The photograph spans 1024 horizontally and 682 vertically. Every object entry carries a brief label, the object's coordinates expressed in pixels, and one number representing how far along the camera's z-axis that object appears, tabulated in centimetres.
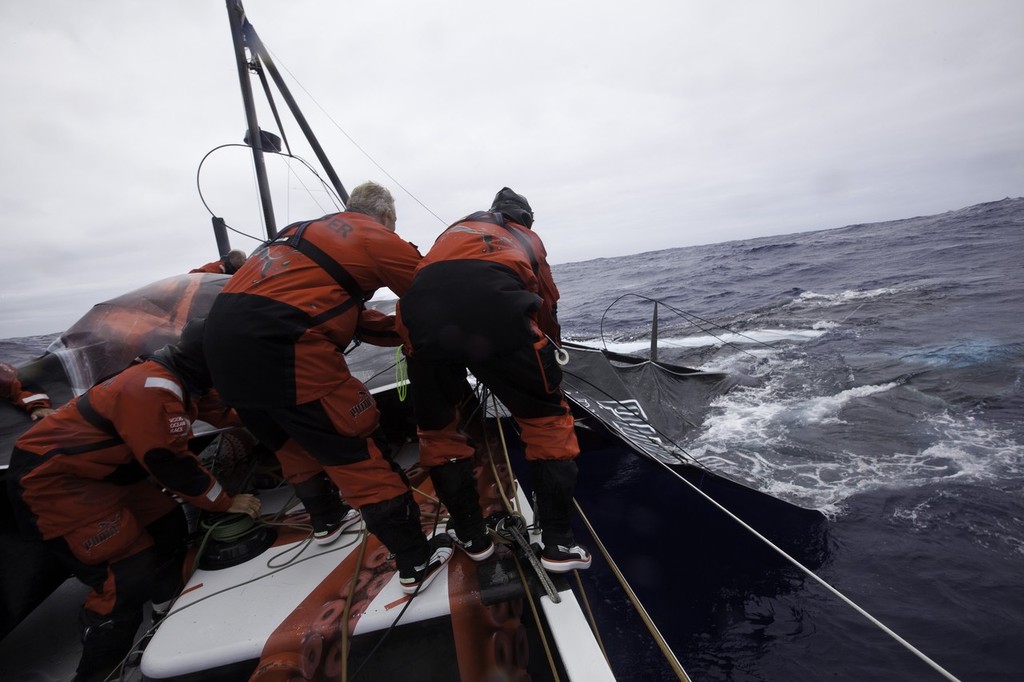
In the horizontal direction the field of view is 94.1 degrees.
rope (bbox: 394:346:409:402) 276
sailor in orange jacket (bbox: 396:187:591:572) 166
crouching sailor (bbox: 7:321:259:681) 206
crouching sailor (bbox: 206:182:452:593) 175
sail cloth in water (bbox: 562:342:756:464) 345
